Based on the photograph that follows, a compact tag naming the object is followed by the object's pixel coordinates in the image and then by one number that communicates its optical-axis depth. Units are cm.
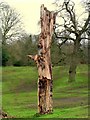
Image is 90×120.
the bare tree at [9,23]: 5085
